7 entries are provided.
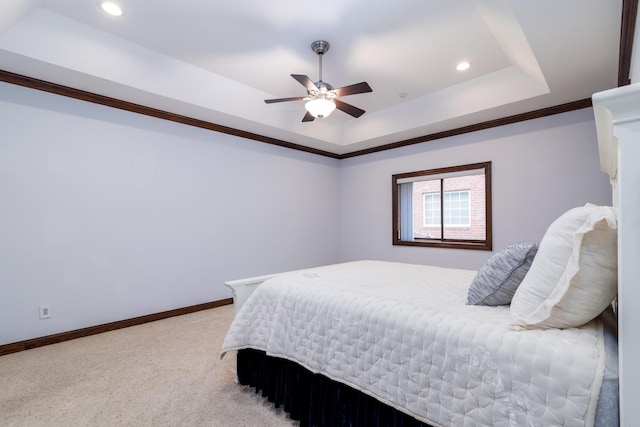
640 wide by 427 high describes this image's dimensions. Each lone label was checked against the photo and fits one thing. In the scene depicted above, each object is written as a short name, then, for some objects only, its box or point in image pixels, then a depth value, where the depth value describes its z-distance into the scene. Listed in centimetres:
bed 89
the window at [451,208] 644
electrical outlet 280
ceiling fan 264
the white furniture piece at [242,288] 210
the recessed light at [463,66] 319
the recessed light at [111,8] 235
